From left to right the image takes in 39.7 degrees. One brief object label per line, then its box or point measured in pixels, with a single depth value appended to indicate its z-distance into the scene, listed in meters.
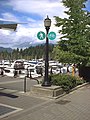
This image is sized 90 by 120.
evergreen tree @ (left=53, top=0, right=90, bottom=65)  8.84
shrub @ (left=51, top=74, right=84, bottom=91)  6.79
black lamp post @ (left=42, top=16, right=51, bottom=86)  6.42
